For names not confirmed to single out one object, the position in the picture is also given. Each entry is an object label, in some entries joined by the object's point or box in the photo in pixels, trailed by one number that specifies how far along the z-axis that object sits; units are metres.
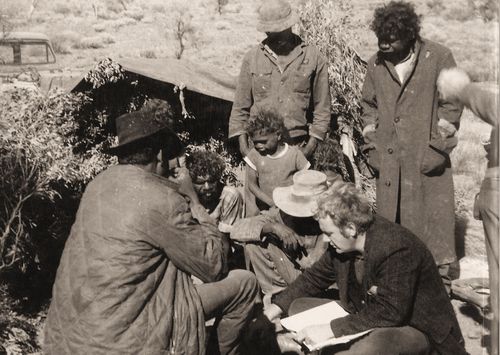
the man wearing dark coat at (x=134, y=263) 3.52
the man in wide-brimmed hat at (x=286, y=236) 5.20
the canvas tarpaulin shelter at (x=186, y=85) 6.55
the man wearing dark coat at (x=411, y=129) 5.12
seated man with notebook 3.61
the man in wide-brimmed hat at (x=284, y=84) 6.04
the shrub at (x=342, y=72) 7.29
